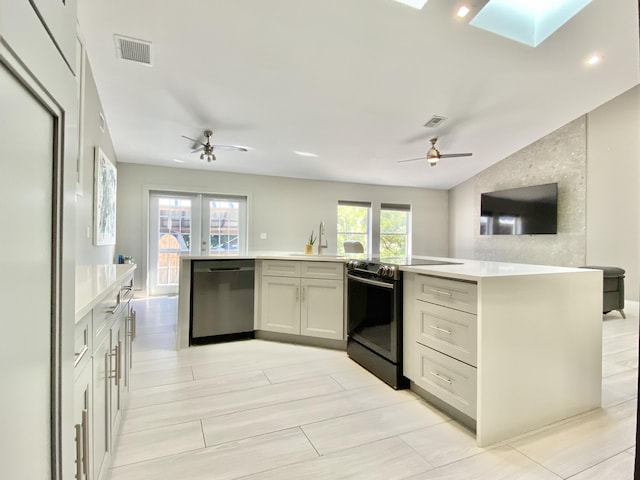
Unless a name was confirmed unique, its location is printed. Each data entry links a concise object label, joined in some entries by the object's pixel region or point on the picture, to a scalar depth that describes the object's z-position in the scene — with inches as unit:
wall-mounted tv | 218.7
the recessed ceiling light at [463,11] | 101.3
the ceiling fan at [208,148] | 162.1
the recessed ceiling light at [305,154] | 210.8
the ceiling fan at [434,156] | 181.5
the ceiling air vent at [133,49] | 105.7
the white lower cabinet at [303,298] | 116.3
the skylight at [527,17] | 113.4
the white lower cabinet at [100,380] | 34.8
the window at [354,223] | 274.2
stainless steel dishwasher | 117.7
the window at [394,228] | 286.5
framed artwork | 134.6
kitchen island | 63.6
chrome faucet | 134.7
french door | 224.5
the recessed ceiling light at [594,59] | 136.6
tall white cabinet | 16.1
